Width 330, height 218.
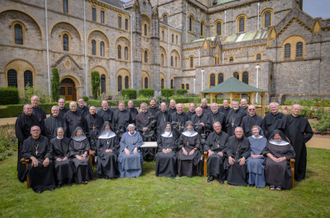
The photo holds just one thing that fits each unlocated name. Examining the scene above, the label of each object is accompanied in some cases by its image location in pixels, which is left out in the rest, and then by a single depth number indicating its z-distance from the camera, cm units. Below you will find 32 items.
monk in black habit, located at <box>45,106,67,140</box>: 607
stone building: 1944
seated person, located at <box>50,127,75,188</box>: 523
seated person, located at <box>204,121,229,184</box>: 554
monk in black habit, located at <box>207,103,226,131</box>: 755
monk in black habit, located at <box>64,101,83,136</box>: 680
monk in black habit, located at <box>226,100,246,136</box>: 740
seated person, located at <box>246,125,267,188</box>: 516
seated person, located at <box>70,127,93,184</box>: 543
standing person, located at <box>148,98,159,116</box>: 843
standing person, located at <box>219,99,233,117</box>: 807
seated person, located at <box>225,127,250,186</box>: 530
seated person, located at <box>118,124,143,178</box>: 592
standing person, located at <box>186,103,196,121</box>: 808
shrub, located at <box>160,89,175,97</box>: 3139
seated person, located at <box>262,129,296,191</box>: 495
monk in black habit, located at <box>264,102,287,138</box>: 590
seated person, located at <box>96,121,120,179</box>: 582
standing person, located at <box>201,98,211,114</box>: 869
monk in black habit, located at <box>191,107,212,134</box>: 712
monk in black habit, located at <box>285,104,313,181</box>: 554
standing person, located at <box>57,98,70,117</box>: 699
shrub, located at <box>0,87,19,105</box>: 1538
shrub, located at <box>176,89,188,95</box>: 3203
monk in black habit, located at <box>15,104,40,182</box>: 548
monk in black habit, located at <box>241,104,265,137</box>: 644
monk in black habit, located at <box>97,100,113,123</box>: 781
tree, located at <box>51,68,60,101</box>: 1938
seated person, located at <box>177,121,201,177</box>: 592
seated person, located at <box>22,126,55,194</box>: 499
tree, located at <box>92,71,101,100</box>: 2272
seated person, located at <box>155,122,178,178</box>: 598
